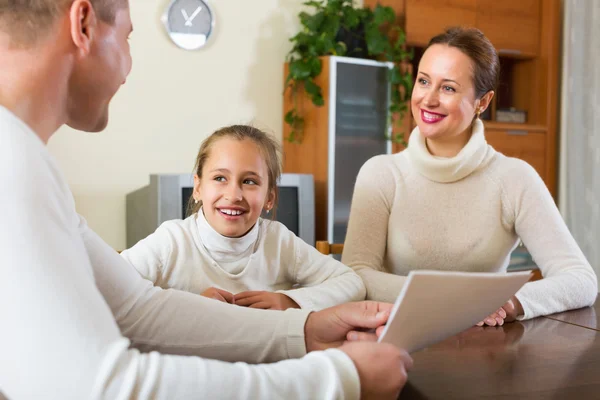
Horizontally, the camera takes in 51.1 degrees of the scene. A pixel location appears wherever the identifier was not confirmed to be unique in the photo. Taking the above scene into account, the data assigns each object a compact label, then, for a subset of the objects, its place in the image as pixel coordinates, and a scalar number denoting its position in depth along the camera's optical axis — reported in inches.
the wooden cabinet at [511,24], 163.9
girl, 56.5
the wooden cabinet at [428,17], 153.3
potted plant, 145.7
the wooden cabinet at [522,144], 162.2
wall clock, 141.0
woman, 67.7
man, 21.0
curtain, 163.9
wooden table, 30.7
